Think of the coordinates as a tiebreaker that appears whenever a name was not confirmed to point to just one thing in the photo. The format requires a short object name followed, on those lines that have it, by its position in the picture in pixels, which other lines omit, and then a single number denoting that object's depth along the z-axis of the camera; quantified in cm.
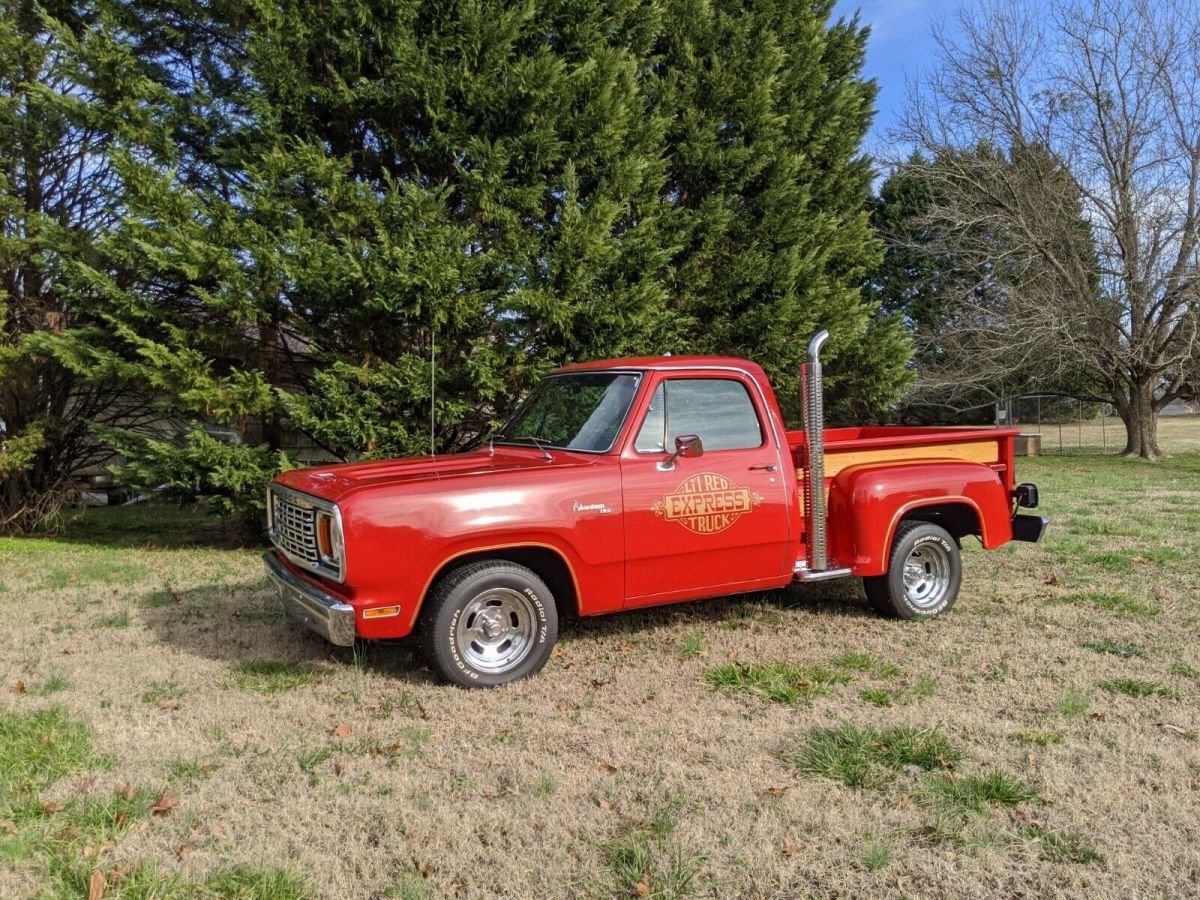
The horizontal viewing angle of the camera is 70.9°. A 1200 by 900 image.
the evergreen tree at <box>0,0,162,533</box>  916
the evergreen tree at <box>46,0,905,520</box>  876
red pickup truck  457
